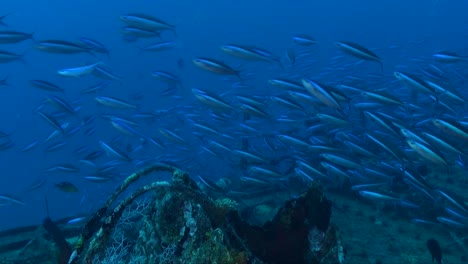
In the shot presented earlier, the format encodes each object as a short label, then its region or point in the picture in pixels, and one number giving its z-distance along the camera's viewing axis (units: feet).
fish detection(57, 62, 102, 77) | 26.76
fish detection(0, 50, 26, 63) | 26.71
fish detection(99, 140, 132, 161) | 29.48
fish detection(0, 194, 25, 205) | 27.91
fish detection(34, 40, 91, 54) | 25.57
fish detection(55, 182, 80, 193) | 25.09
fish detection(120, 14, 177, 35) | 27.37
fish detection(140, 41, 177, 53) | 35.27
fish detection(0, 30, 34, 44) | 26.22
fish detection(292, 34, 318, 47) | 32.45
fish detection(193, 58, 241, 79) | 23.41
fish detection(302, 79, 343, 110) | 21.17
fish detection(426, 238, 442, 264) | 17.74
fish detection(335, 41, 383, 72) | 23.43
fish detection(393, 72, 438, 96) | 24.57
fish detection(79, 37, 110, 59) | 29.03
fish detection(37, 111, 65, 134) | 27.99
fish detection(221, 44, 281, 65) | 24.53
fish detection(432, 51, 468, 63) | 29.01
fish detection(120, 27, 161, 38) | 28.71
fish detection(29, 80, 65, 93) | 30.01
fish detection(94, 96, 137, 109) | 30.32
